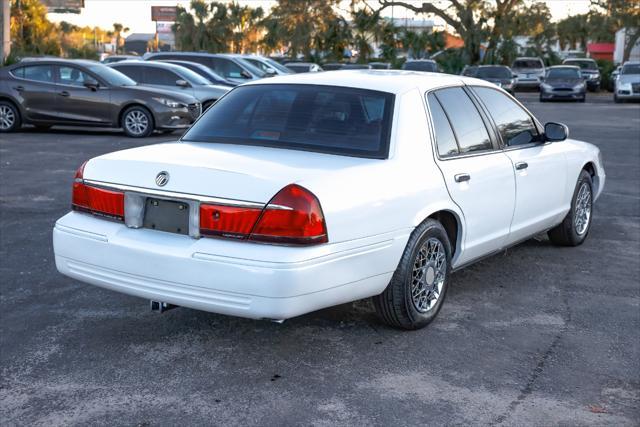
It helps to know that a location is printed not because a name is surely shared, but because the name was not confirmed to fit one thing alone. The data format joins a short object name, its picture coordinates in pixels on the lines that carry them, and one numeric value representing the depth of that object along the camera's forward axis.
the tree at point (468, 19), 48.38
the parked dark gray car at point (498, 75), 33.53
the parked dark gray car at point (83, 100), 16.66
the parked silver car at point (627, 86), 31.30
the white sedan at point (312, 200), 4.27
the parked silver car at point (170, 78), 18.50
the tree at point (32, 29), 53.81
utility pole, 27.16
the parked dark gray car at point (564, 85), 33.00
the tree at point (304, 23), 53.28
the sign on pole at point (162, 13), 105.15
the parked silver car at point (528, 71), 42.44
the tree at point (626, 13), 53.28
